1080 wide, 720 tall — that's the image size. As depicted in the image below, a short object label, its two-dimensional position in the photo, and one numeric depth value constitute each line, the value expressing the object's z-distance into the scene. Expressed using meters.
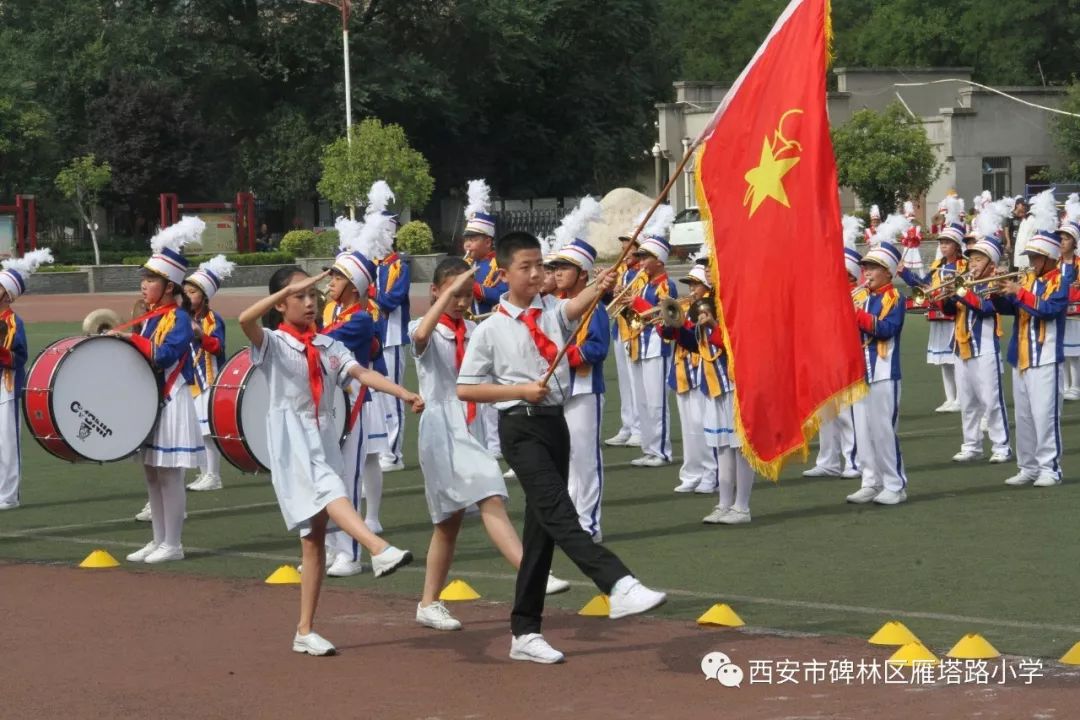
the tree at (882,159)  45.41
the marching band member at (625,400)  16.62
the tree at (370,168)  46.03
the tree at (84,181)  48.88
